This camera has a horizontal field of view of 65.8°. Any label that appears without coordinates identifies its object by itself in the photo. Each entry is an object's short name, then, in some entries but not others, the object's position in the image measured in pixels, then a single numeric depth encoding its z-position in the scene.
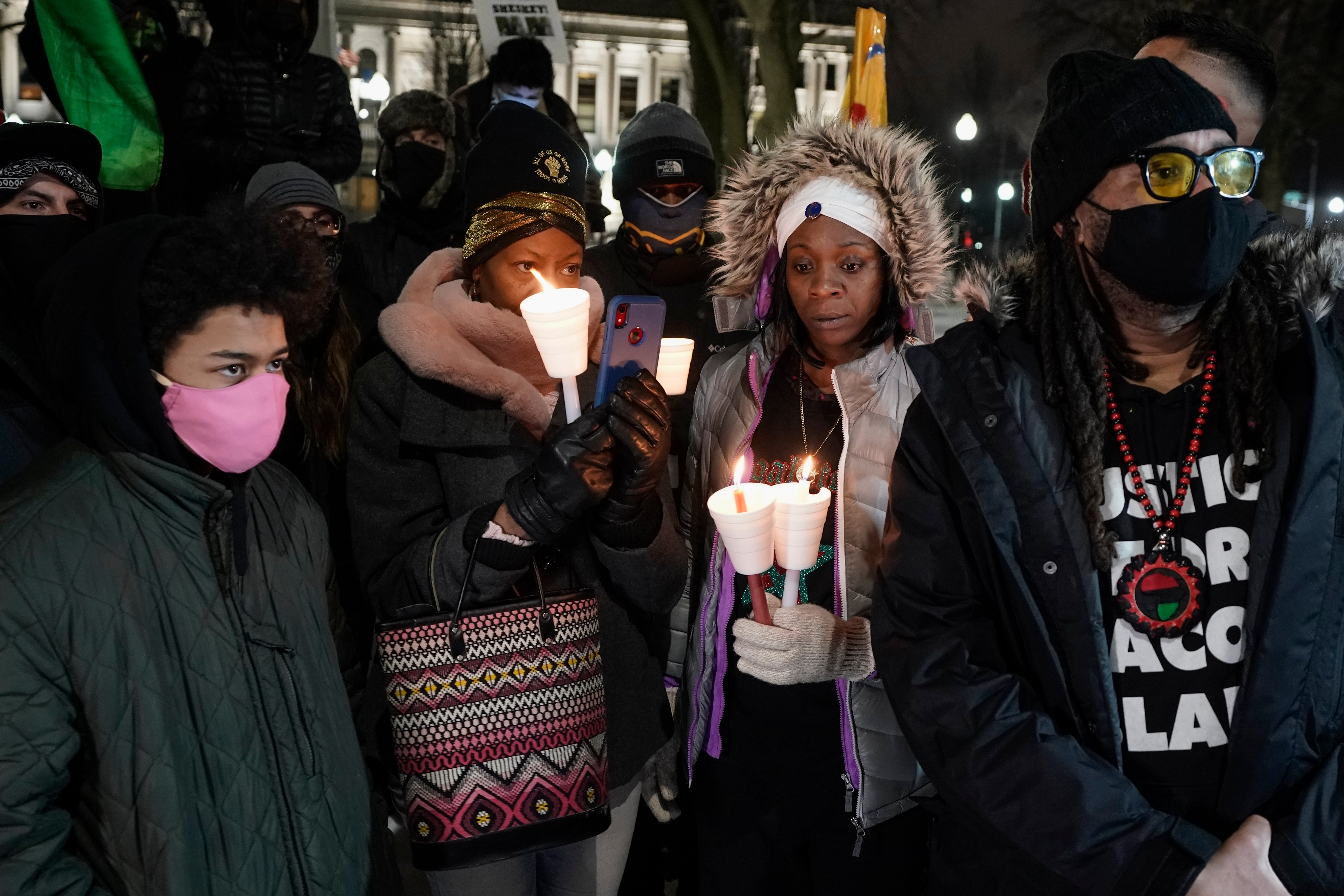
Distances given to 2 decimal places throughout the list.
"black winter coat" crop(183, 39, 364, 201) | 5.20
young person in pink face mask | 1.78
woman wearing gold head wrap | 2.51
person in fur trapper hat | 5.49
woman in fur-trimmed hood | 2.77
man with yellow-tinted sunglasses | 1.96
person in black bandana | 3.19
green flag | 4.17
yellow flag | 4.89
